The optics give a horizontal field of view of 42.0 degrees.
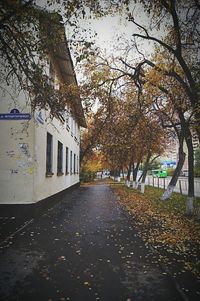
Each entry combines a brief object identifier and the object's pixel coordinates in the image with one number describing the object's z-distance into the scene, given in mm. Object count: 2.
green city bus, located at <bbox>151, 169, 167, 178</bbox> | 54538
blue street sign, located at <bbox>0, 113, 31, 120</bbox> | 9016
